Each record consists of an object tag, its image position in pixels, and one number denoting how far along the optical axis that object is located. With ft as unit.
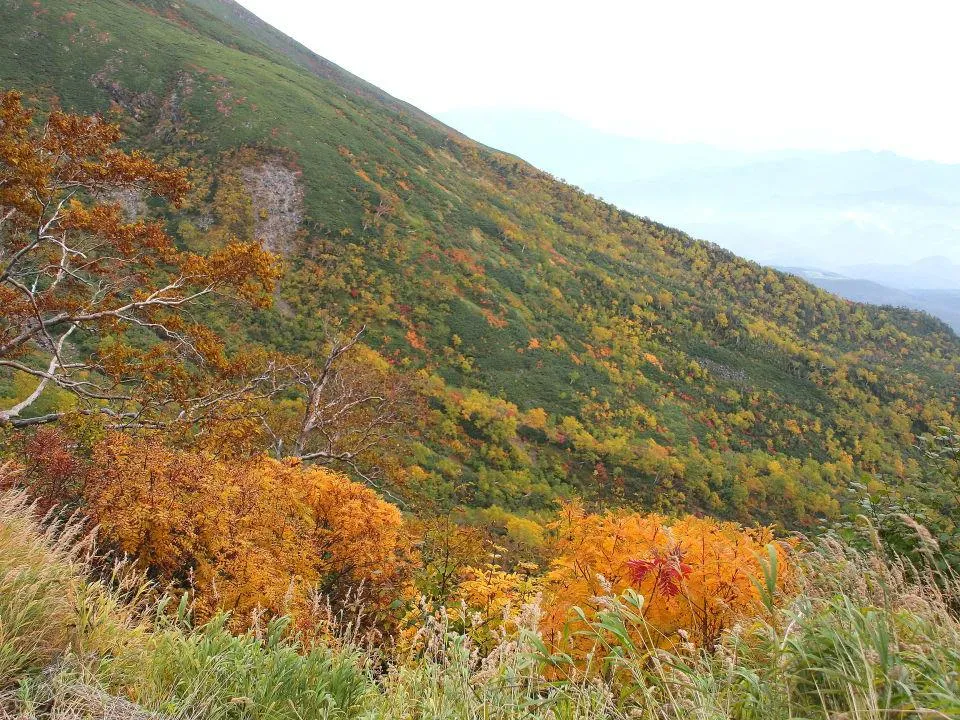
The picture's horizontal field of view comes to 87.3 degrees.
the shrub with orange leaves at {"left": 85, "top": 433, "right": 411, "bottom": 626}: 21.85
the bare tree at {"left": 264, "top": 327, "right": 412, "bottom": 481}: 53.83
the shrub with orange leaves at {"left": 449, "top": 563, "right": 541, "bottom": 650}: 24.29
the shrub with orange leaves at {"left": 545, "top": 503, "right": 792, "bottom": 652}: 16.92
